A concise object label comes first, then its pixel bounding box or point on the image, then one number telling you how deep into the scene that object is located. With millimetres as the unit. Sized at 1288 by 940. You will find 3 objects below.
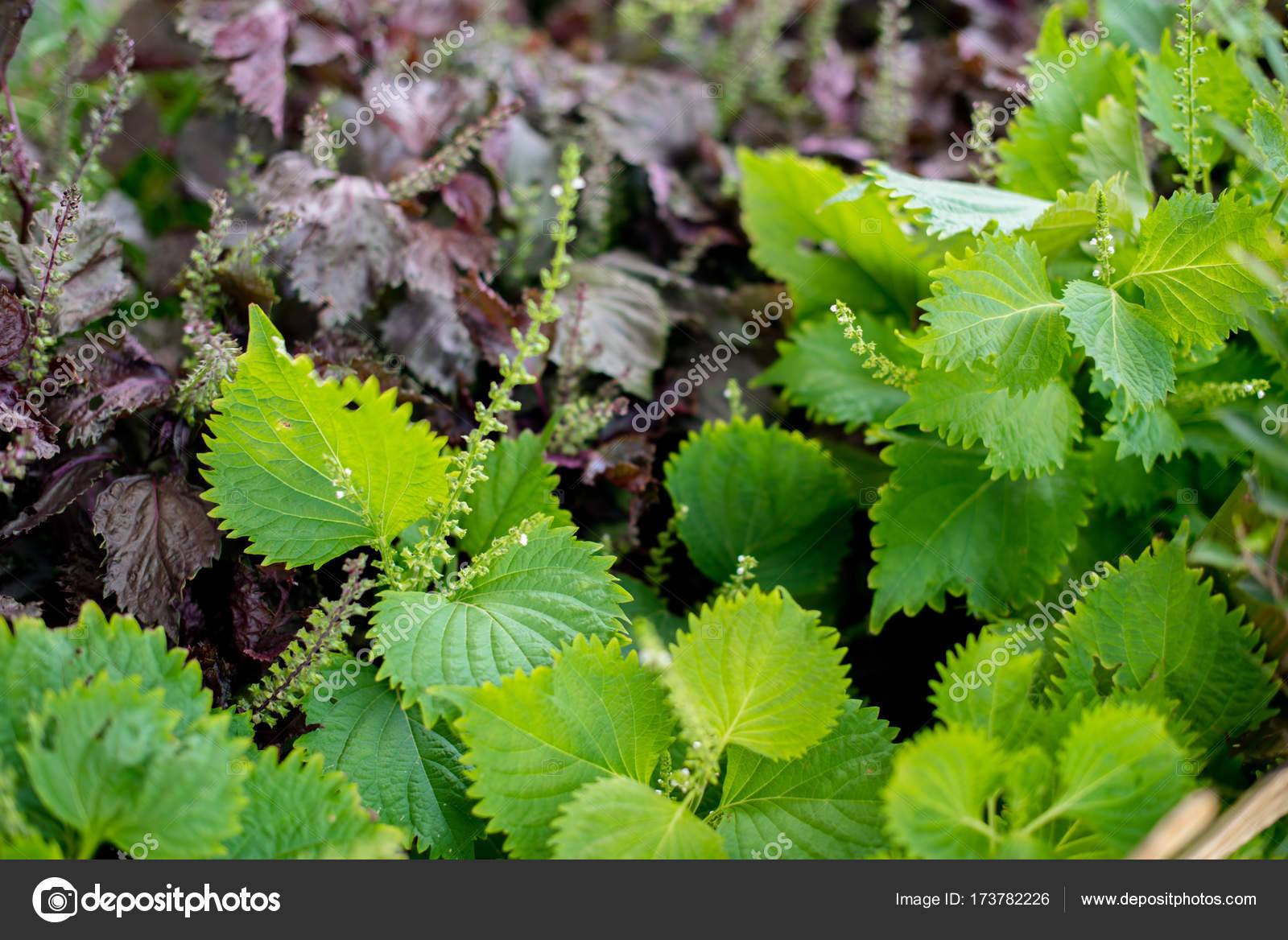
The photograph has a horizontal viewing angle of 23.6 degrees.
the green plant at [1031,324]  1070
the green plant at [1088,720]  1007
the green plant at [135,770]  997
